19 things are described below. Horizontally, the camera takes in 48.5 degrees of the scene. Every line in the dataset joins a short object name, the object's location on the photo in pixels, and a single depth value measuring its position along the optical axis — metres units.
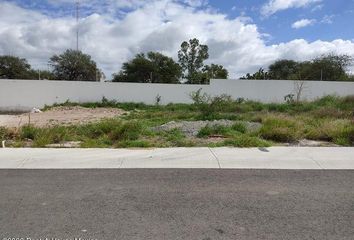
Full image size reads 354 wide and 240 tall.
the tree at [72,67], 52.16
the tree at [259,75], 55.95
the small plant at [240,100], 30.58
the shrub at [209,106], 19.66
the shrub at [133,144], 11.60
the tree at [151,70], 53.22
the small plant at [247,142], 11.46
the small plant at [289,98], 31.61
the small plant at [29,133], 12.91
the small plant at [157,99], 34.19
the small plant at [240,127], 14.14
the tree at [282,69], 65.94
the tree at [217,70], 66.39
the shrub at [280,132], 12.66
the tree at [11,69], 54.81
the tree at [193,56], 74.84
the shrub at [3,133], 12.73
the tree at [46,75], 51.56
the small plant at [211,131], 13.48
